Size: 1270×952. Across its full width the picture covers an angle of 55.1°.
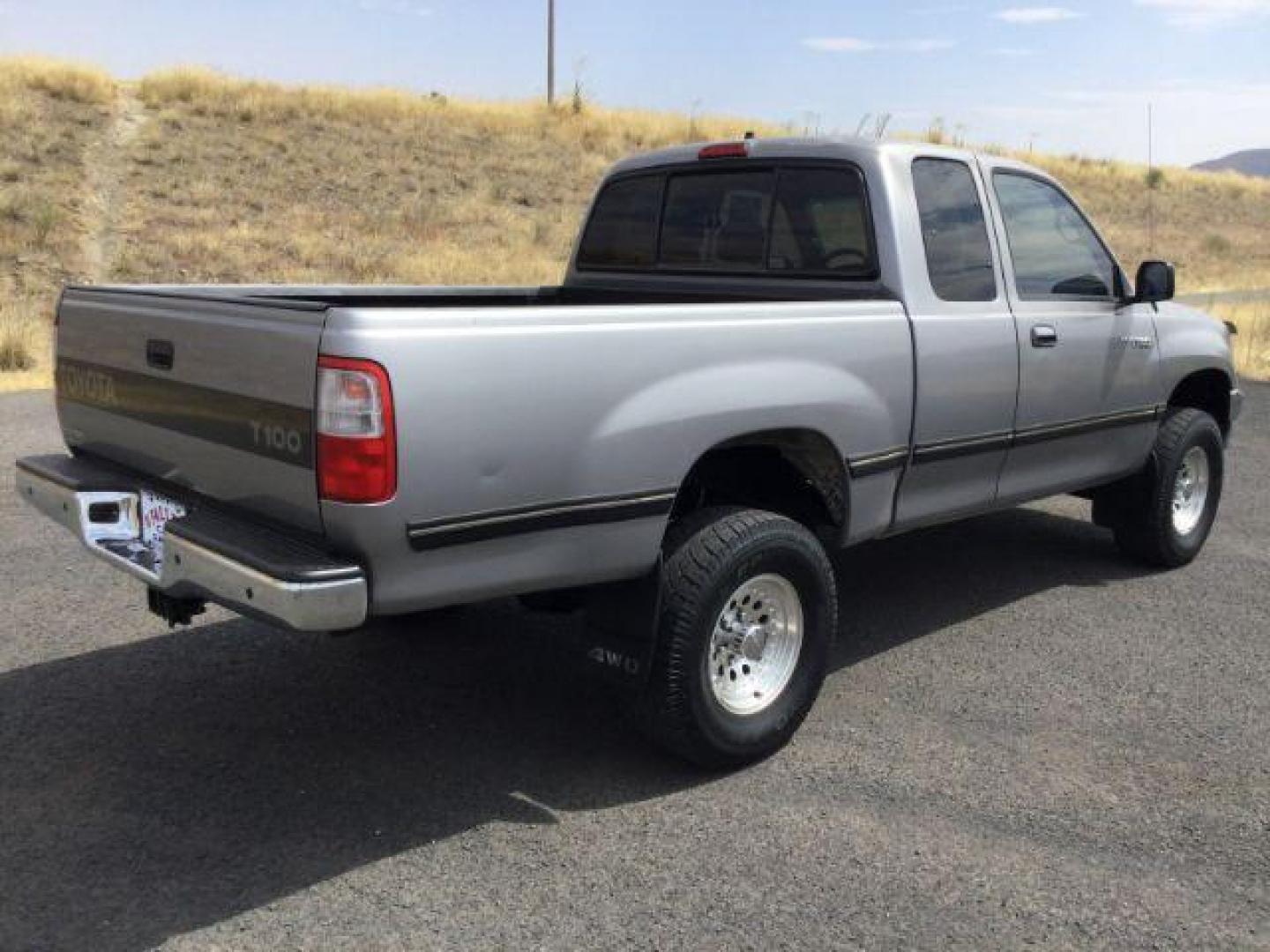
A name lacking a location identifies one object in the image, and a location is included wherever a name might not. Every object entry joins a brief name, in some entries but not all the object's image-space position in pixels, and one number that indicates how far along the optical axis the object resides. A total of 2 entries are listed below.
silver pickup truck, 2.98
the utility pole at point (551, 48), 38.73
